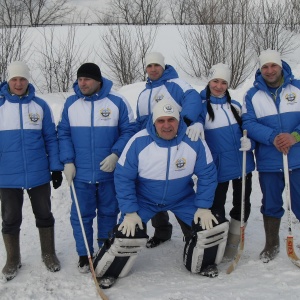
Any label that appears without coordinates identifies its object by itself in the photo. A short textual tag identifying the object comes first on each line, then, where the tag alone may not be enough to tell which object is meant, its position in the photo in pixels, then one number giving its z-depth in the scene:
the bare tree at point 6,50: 12.15
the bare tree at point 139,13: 22.42
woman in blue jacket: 3.68
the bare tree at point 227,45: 13.00
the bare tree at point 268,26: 14.40
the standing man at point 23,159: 3.53
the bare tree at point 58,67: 14.27
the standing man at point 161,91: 3.85
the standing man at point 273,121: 3.61
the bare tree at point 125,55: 14.35
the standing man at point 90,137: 3.65
